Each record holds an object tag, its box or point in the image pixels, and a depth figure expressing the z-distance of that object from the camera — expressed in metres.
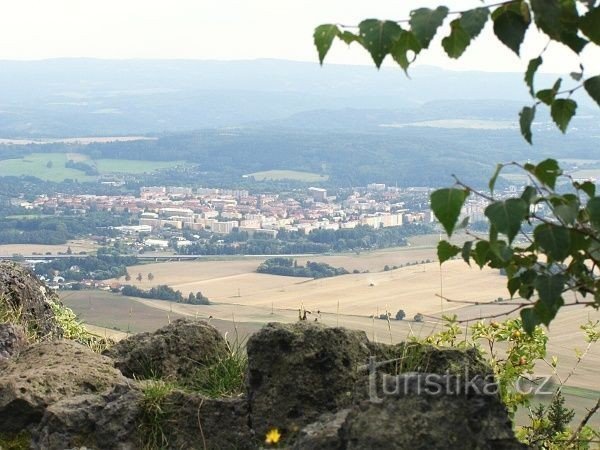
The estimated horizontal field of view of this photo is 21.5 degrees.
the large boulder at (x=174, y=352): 9.52
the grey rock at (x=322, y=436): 5.93
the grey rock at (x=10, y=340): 9.76
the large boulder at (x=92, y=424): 7.51
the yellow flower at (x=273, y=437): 6.86
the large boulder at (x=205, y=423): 7.66
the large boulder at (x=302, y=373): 7.38
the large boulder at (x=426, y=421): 5.67
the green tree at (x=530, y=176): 4.91
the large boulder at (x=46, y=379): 8.15
